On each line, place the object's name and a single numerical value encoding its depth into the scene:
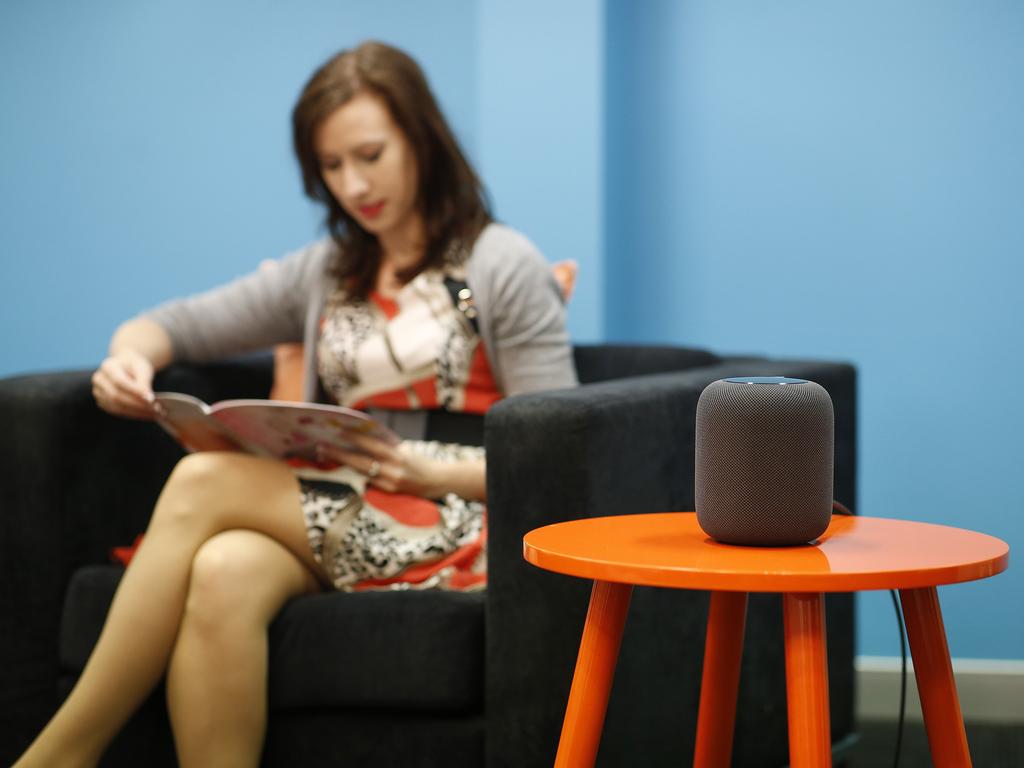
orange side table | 2.69
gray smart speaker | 2.81
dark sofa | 3.32
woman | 3.43
